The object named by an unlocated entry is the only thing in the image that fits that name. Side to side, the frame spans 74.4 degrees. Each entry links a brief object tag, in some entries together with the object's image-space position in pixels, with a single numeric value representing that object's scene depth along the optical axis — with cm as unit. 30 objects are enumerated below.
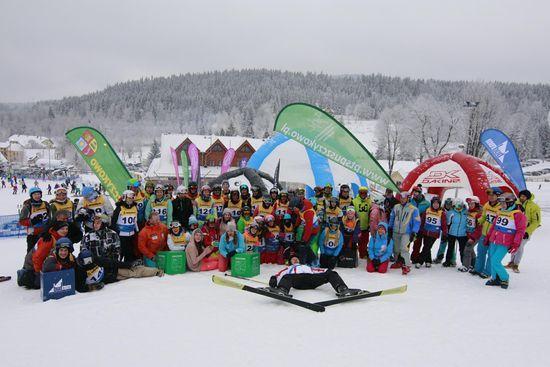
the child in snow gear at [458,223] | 659
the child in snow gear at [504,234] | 550
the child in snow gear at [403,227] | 655
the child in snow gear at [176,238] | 627
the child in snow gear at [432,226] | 667
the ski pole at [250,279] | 557
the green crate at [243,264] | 594
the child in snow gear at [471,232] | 657
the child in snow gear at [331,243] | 652
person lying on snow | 509
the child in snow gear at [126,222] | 609
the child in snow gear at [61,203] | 577
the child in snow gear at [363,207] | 707
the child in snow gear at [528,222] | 679
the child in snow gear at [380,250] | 634
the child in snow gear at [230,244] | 616
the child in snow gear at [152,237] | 612
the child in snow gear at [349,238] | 678
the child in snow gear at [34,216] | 563
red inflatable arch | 1127
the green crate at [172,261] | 608
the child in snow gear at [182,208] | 689
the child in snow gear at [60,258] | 496
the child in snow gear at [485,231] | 622
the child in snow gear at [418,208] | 696
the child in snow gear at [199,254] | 624
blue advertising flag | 1167
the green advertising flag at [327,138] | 830
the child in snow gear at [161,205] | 669
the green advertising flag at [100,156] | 1005
